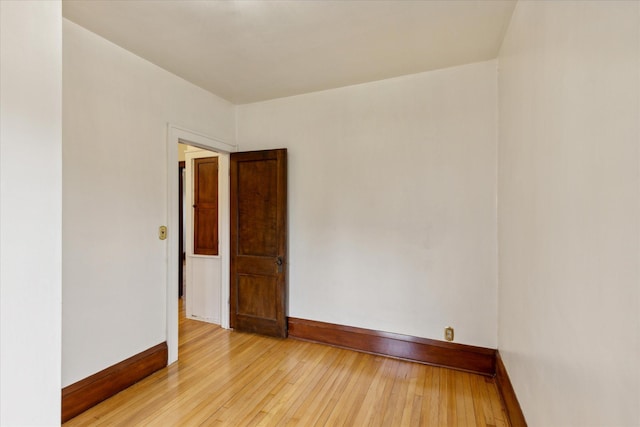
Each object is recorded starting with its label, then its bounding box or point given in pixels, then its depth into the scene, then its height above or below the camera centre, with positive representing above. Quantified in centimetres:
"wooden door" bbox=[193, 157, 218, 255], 404 +14
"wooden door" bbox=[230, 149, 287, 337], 334 -30
